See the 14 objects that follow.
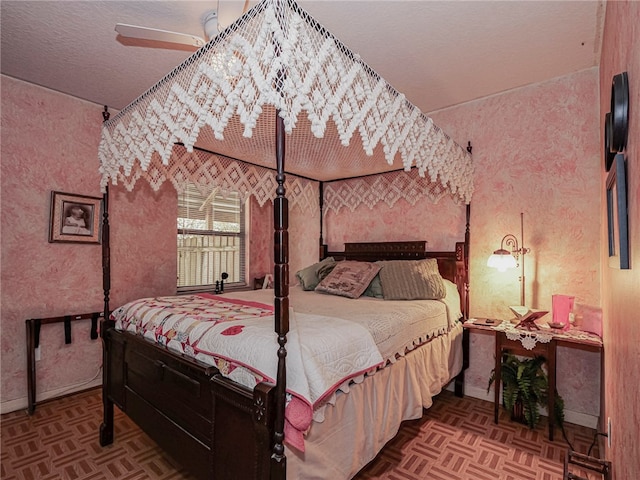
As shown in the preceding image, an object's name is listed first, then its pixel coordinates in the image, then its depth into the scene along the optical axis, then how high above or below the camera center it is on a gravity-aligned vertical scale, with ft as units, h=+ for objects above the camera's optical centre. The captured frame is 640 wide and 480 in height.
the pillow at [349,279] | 9.91 -1.17
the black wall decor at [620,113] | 3.04 +1.23
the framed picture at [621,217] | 3.09 +0.23
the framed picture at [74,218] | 9.39 +0.76
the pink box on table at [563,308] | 8.07 -1.68
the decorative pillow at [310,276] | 11.29 -1.19
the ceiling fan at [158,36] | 4.99 +3.23
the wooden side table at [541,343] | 7.32 -2.37
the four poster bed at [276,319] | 4.09 -1.53
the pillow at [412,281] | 9.09 -1.13
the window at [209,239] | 12.47 +0.14
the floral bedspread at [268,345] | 4.41 -1.63
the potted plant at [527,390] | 7.89 -3.65
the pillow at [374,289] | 10.00 -1.45
